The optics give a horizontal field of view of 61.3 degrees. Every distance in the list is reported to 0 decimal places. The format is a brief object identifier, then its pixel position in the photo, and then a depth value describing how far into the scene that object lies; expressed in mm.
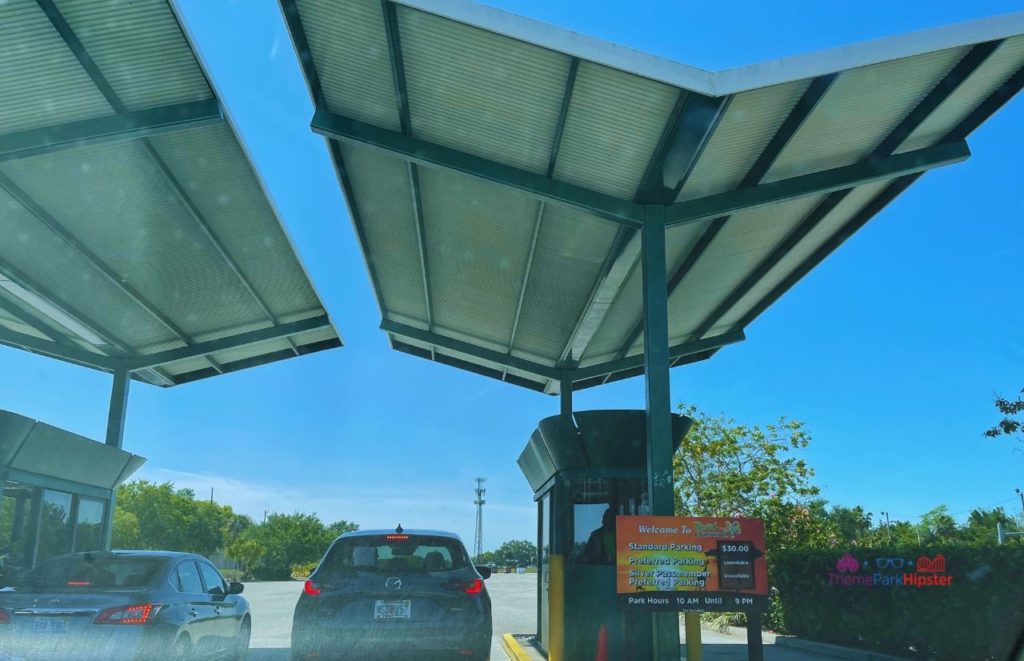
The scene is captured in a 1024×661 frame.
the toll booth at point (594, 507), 10664
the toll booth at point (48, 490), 13594
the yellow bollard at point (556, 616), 9984
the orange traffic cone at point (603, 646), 9969
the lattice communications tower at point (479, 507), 106500
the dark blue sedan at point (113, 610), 7086
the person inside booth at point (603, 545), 11000
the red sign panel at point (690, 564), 8812
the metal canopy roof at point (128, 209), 9391
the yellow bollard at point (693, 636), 8766
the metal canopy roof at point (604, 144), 8617
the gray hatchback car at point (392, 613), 7078
